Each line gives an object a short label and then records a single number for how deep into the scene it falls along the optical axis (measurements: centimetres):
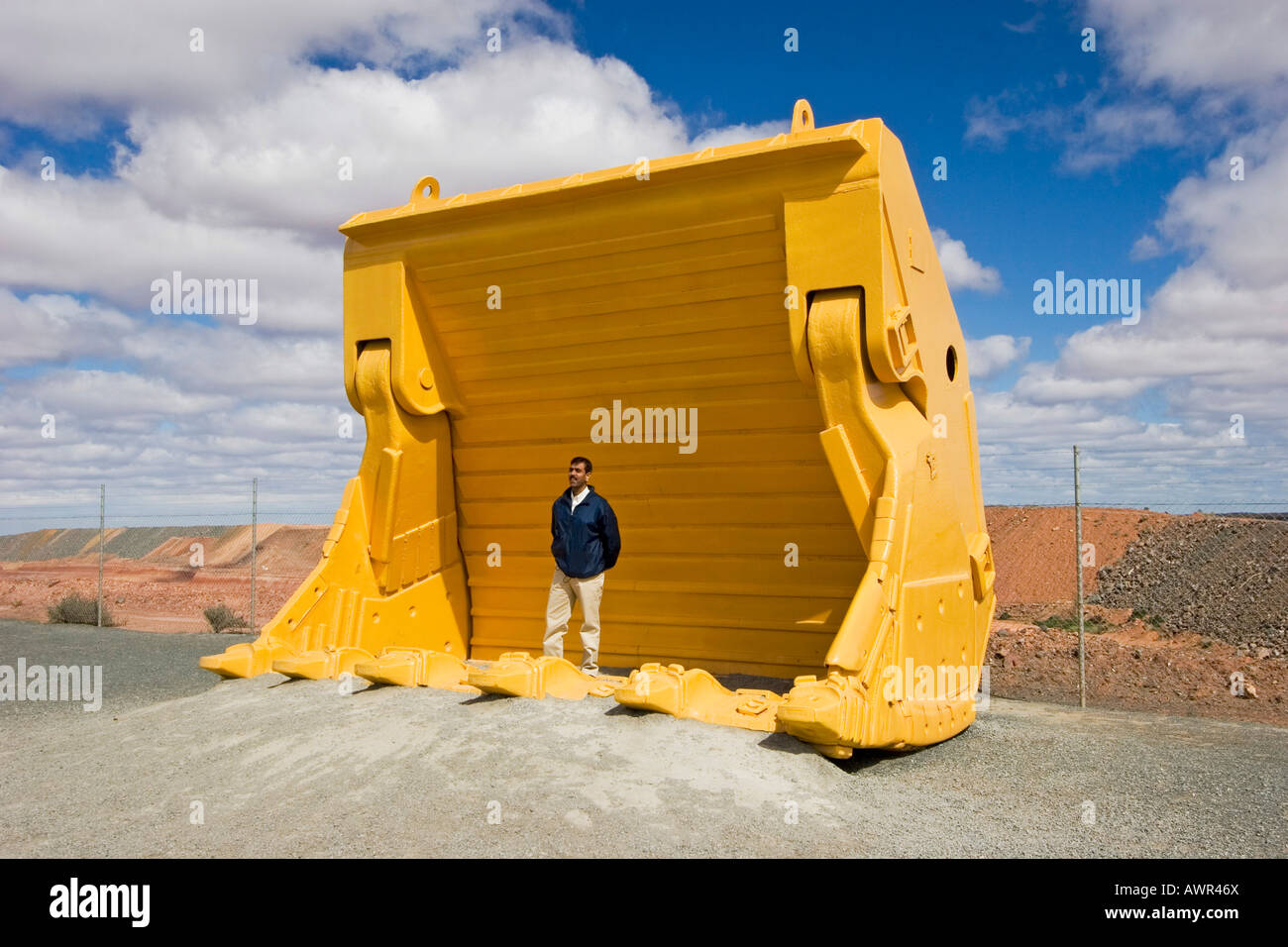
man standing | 659
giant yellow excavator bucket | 543
